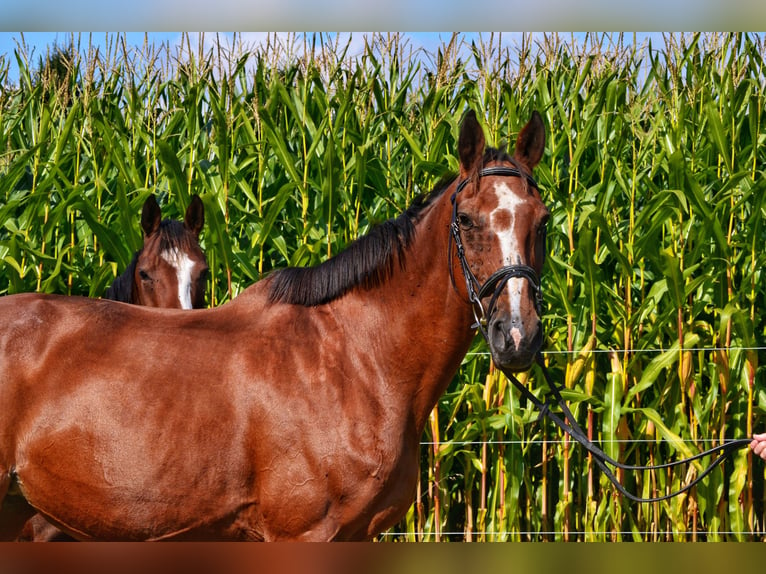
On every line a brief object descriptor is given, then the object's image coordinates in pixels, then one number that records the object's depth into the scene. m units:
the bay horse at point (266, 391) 5.94
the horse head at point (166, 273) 9.95
